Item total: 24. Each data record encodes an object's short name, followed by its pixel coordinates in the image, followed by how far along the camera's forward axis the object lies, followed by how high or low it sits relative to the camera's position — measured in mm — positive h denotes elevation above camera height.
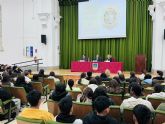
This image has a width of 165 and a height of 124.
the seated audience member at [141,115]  2428 -570
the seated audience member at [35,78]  7518 -658
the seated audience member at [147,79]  6798 -655
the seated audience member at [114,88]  5035 -648
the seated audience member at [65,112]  2977 -670
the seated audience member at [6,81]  6505 -645
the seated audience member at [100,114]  2631 -619
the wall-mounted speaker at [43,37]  15945 +1170
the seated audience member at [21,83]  6283 -685
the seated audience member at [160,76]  7638 -633
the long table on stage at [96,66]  13188 -559
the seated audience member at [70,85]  5734 -664
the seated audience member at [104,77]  7281 -637
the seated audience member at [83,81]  6717 -677
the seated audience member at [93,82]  5280 -571
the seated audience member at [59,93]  4687 -694
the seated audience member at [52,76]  7907 -671
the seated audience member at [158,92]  4437 -672
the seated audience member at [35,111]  3217 -720
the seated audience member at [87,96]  4121 -659
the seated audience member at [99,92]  3879 -561
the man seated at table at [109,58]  13833 -118
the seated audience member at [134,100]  3676 -660
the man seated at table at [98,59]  14283 -176
